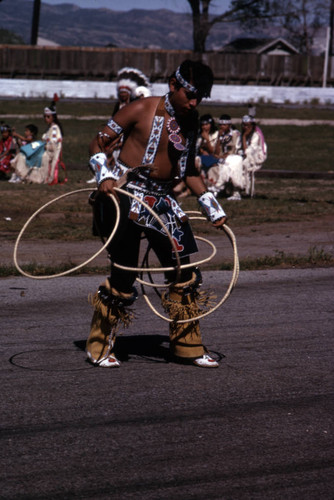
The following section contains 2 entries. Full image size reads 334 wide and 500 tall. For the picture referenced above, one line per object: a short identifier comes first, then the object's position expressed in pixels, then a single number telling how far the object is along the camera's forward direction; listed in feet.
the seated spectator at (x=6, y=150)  67.56
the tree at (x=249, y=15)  198.29
